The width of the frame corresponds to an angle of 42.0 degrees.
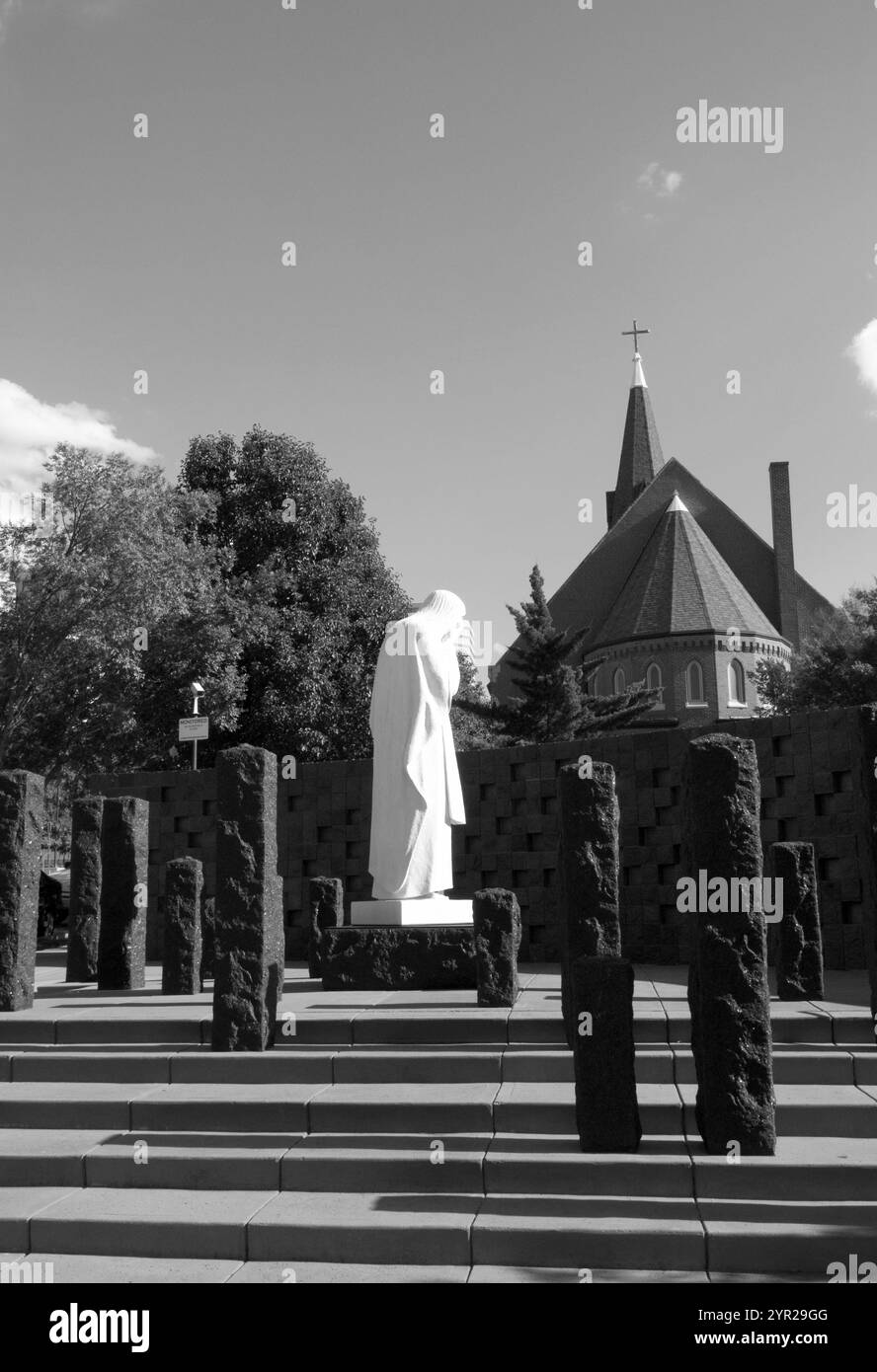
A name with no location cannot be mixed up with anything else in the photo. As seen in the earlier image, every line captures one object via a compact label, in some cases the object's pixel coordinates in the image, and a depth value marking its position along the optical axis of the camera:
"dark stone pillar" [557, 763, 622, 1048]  7.84
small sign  16.67
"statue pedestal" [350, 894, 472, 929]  10.07
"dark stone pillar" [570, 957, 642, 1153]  5.73
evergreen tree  32.50
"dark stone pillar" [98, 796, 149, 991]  10.72
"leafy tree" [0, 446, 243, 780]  21.47
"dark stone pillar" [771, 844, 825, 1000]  8.90
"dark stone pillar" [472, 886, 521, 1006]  8.56
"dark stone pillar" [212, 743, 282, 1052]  7.50
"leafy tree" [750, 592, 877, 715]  29.55
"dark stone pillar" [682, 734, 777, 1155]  5.60
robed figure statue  10.30
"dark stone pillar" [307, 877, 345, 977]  11.08
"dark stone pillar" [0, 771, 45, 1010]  9.23
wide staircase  5.07
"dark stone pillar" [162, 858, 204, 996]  10.27
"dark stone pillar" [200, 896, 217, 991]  12.02
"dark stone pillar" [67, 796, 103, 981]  11.70
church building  43.47
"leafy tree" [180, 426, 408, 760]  26.19
